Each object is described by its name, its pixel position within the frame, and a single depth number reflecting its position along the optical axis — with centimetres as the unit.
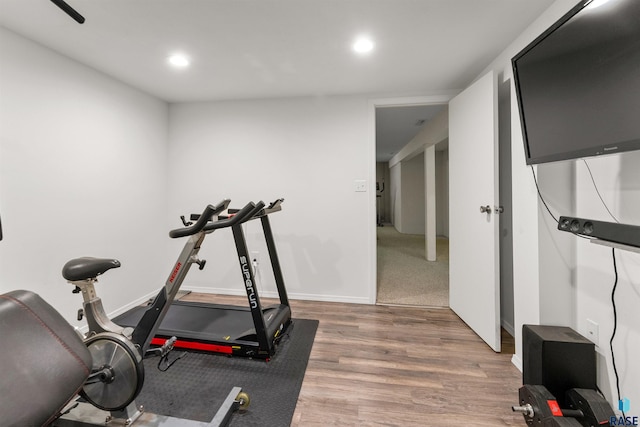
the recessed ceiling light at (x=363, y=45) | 187
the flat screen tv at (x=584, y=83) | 90
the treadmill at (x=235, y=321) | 187
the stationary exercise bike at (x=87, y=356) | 73
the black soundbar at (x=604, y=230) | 89
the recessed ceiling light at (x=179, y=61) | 210
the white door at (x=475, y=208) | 197
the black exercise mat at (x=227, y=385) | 141
